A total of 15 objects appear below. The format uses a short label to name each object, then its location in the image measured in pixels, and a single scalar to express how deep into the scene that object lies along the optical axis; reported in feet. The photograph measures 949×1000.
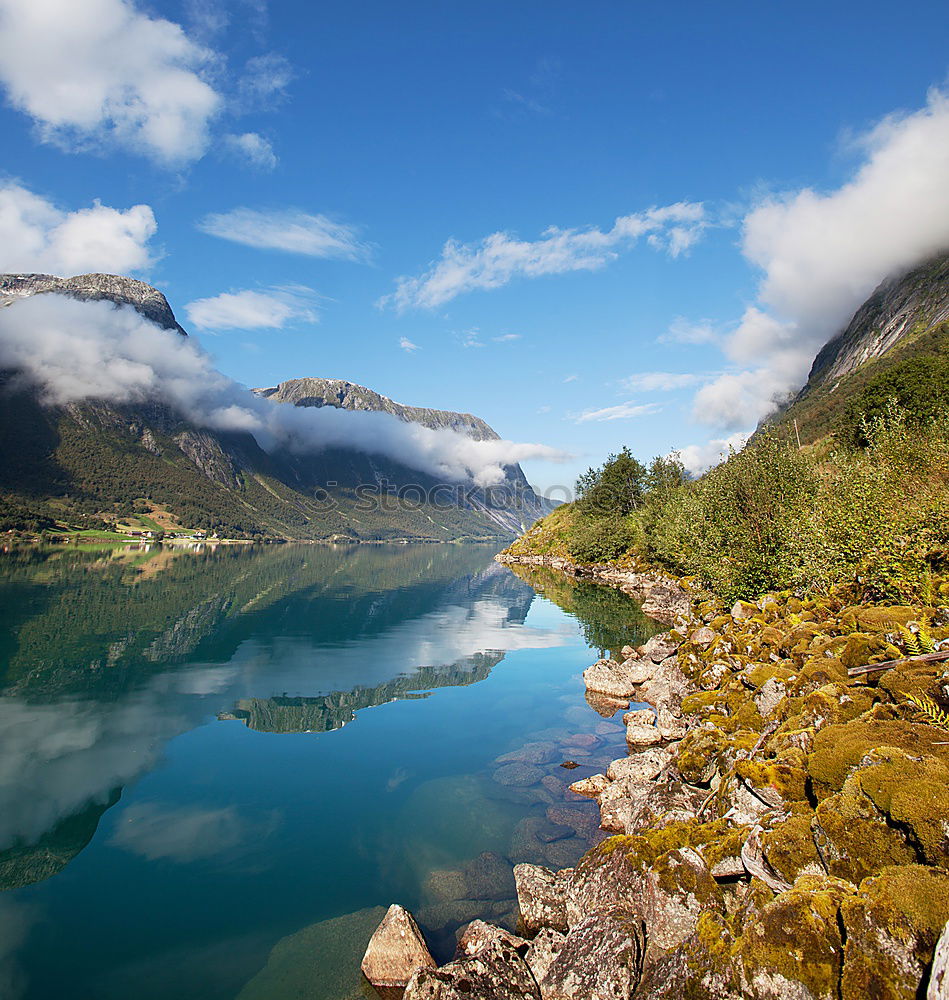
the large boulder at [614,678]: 120.54
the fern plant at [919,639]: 58.29
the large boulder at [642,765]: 70.85
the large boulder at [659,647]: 135.13
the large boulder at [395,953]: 41.78
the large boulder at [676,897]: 35.81
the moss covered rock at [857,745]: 38.19
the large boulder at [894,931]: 24.00
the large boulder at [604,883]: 39.99
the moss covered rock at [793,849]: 33.35
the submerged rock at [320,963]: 41.93
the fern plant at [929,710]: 42.50
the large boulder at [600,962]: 33.96
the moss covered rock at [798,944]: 26.05
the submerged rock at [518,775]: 80.64
